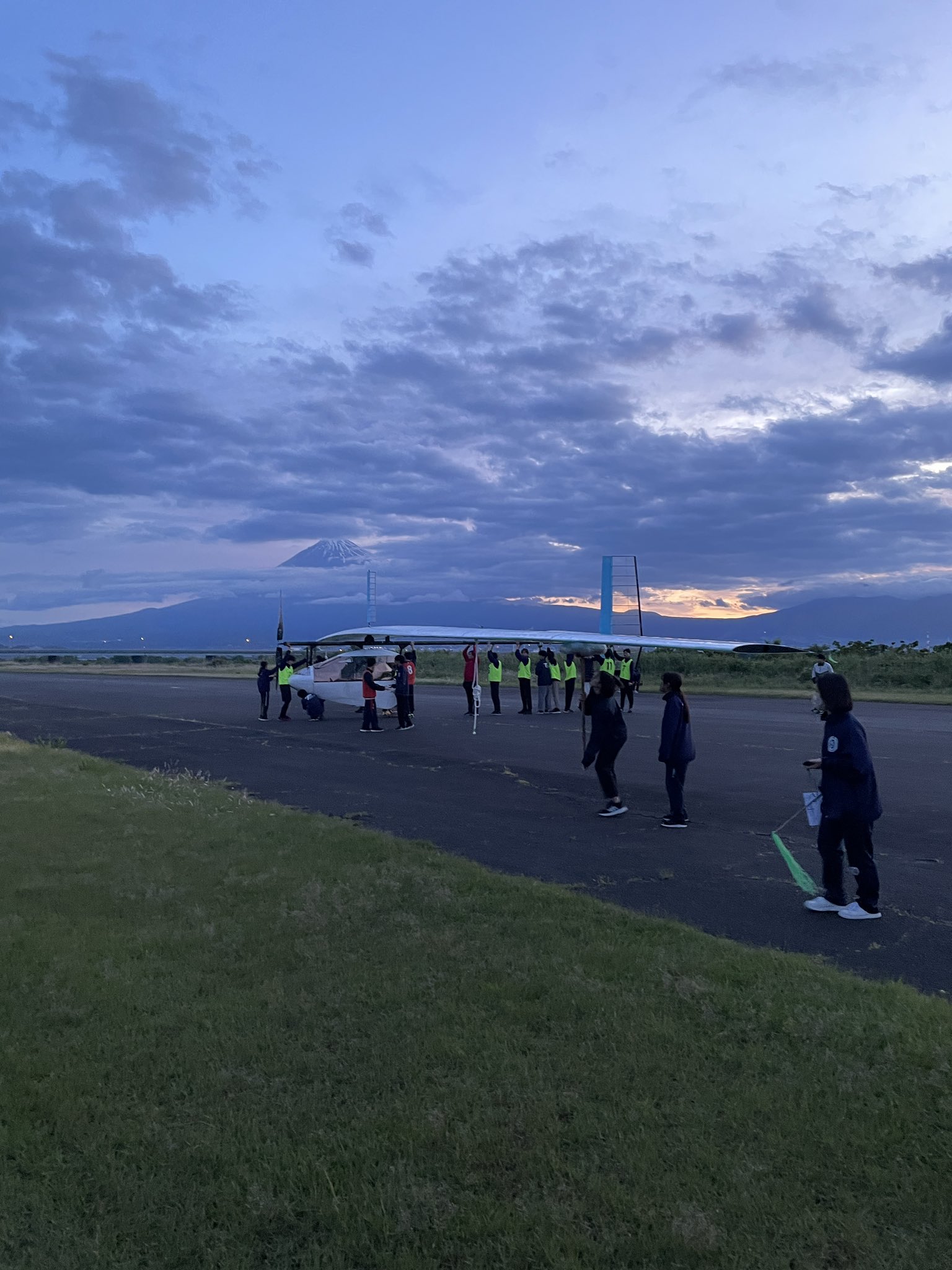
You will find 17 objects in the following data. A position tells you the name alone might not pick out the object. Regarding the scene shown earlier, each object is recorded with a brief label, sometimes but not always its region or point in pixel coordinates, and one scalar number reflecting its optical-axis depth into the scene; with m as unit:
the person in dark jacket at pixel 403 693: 21.77
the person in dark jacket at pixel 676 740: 10.34
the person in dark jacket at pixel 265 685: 24.47
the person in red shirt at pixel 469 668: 23.89
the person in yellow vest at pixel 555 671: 26.73
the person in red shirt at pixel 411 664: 22.28
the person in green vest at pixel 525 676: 26.30
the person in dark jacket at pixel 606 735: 11.12
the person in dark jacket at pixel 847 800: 7.08
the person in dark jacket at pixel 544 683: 26.34
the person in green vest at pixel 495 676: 26.98
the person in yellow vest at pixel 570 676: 26.62
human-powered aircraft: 17.36
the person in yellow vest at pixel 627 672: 26.34
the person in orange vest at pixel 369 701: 21.28
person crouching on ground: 24.22
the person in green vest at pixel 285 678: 24.19
